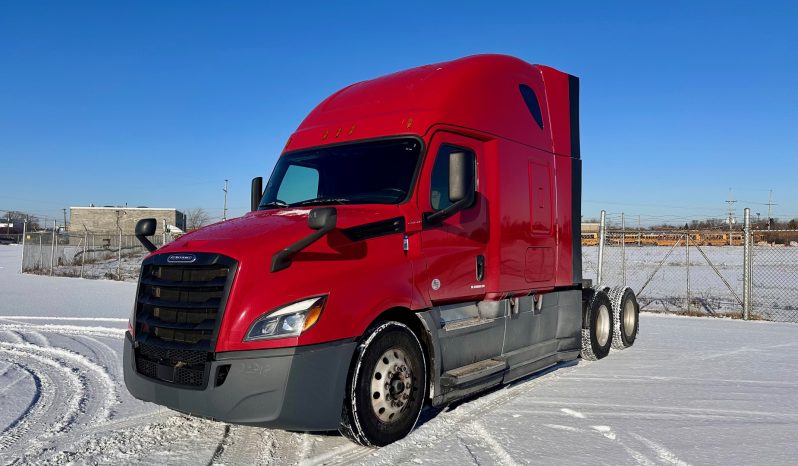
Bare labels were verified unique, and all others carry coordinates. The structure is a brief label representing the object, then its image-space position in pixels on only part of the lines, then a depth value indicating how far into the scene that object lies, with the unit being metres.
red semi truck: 3.86
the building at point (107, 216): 80.44
